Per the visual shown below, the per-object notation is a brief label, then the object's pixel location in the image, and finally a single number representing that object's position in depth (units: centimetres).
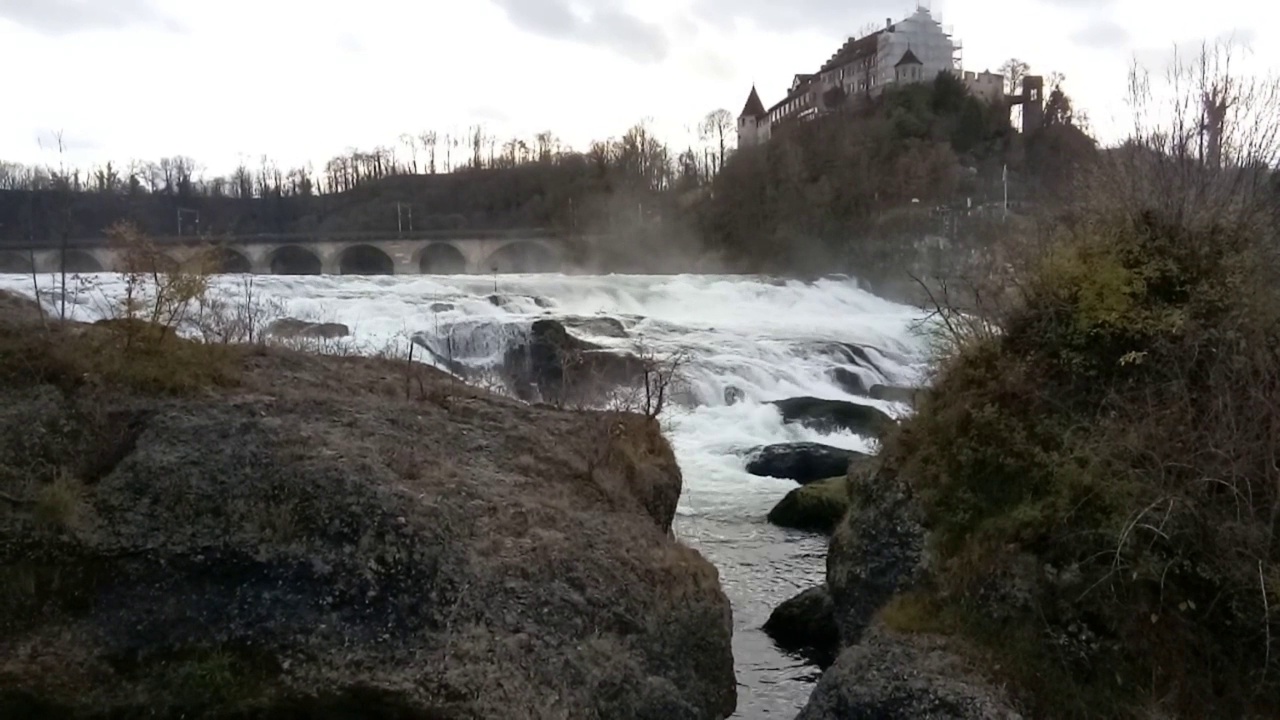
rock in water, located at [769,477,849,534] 1307
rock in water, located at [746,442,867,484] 1578
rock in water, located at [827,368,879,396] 2368
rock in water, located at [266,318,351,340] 1641
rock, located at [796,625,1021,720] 632
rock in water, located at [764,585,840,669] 932
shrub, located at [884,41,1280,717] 645
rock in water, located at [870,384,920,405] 2159
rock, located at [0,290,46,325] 953
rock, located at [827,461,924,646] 802
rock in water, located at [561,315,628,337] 2594
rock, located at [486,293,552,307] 2977
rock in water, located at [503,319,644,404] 1597
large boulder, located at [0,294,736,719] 657
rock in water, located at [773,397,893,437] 1862
